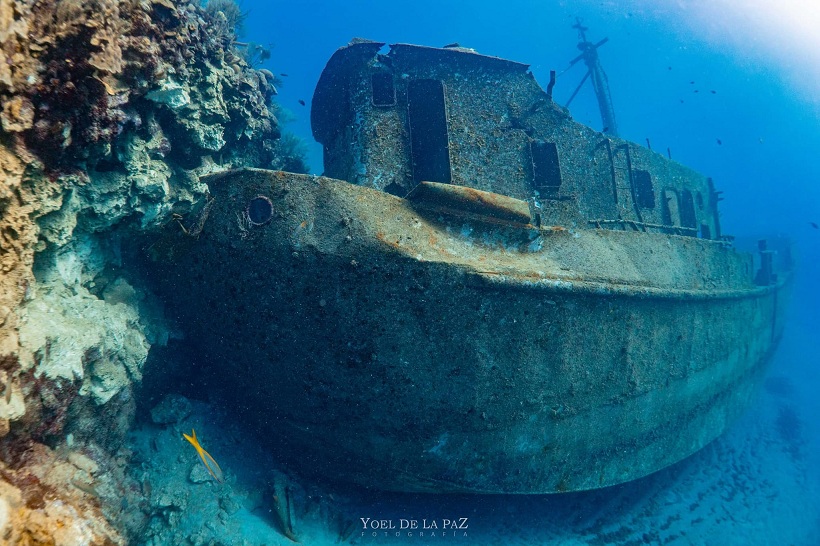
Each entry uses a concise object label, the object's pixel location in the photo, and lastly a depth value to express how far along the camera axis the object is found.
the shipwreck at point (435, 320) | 4.00
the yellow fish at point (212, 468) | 4.20
